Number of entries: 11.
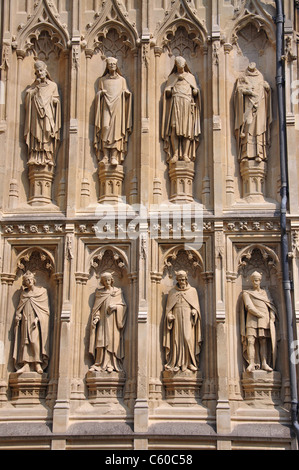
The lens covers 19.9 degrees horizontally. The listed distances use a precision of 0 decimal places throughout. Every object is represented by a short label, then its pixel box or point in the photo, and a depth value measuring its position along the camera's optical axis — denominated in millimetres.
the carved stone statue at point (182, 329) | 15406
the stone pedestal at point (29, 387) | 15508
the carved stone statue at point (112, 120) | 16656
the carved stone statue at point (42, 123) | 16734
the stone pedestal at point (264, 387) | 15172
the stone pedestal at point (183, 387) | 15266
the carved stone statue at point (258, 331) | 15352
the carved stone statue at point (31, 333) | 15617
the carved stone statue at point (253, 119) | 16438
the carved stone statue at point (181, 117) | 16516
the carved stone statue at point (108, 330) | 15523
